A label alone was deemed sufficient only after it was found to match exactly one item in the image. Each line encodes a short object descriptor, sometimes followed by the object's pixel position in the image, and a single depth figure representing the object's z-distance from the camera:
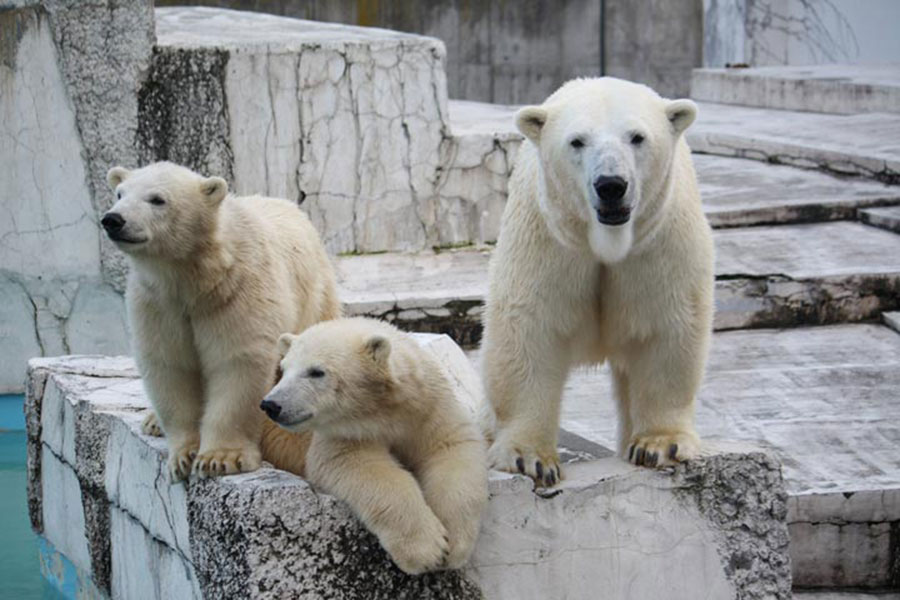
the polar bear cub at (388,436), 6.94
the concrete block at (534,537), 7.35
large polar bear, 7.22
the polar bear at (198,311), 7.64
